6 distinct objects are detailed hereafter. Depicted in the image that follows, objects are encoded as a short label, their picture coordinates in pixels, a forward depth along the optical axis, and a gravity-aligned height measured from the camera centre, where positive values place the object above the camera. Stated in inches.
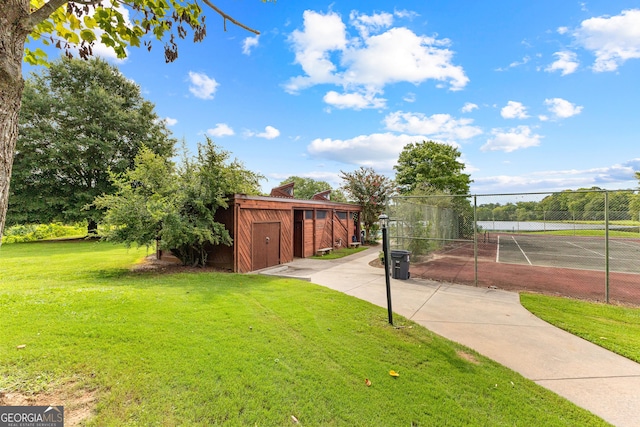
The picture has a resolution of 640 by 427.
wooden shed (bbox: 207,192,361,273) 358.0 -26.8
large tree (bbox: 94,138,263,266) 306.2 +18.7
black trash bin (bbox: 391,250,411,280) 323.6 -62.2
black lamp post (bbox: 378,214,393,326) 174.1 -23.9
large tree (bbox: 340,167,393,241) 756.6 +69.3
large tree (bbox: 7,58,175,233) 721.0 +229.0
